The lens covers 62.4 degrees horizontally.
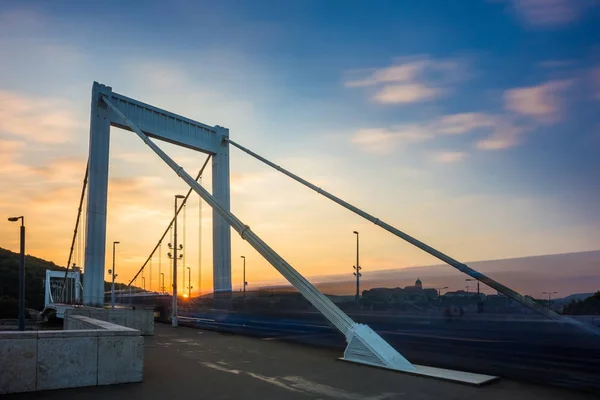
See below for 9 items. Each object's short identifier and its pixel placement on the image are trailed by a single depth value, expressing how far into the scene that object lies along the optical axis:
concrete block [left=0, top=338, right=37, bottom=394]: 8.42
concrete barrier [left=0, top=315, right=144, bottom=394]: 8.52
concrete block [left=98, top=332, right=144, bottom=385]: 9.41
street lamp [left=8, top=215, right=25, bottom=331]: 23.41
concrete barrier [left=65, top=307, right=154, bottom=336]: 20.22
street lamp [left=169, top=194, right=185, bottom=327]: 27.16
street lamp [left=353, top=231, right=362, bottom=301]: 44.14
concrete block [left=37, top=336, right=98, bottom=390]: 8.80
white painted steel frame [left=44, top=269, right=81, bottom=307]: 90.12
